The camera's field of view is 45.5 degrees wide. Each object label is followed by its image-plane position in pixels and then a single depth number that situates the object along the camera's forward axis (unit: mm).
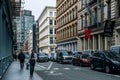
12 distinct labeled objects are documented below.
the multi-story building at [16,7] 19133
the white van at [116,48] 12617
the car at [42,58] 24611
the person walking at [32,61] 9268
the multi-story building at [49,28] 51618
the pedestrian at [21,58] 13026
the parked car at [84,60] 15528
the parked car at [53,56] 24711
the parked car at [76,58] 16524
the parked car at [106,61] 10508
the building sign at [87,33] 22929
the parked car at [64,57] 20034
